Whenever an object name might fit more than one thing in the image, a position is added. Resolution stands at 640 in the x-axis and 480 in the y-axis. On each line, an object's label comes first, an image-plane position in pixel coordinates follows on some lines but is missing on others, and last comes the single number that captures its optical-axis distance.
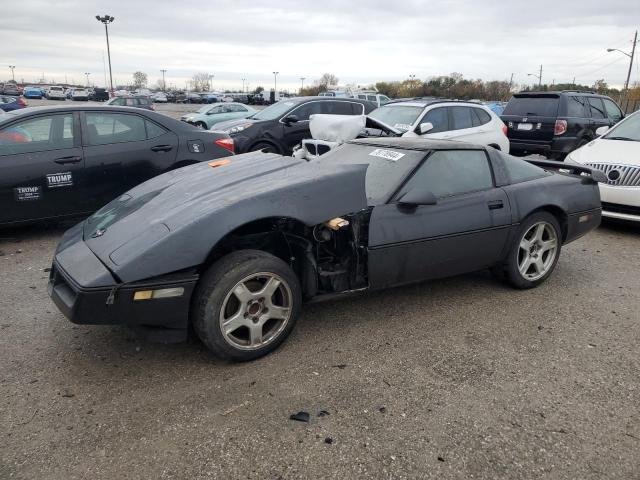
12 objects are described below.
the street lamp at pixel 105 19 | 41.41
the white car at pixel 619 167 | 6.14
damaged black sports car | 2.84
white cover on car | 6.21
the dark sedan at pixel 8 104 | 14.87
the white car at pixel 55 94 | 62.08
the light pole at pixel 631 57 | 41.36
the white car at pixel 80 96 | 57.72
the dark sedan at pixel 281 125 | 9.66
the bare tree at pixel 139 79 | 138.50
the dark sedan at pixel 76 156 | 5.26
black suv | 10.23
